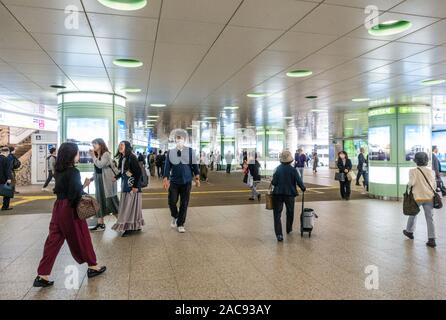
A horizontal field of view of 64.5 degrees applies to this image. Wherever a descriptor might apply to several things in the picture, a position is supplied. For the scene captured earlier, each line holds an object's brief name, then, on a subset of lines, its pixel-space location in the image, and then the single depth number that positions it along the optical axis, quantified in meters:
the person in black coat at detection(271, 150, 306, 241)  6.23
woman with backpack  6.52
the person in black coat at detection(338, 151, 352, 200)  11.73
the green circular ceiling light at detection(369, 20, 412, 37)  4.92
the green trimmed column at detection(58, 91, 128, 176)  10.07
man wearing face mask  6.85
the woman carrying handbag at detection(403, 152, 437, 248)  5.87
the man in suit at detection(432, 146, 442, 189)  11.18
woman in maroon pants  4.05
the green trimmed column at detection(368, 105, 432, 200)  11.64
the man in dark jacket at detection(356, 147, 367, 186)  13.86
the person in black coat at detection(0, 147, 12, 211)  9.38
